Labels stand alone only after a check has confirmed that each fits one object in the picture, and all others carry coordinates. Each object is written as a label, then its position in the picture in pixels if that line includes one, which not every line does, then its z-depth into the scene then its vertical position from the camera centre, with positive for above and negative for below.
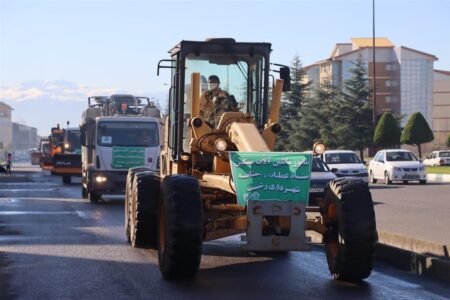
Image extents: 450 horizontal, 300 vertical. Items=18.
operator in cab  13.37 +0.71
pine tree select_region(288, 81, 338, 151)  74.69 +2.24
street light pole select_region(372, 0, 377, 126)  62.97 +8.25
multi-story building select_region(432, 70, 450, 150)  117.69 +7.06
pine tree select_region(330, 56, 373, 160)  71.69 +3.01
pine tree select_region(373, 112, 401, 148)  65.12 +1.50
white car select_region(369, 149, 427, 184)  38.75 -0.60
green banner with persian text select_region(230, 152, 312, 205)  10.67 -0.28
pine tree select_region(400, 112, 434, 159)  68.50 +1.61
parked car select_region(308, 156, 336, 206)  23.19 -0.66
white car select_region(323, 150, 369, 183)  33.78 -0.40
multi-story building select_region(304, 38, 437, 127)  123.19 +10.20
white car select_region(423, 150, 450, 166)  71.54 -0.43
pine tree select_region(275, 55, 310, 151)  79.38 +4.77
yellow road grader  10.60 -0.41
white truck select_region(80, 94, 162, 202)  27.09 +0.06
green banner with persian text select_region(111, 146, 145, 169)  27.03 -0.20
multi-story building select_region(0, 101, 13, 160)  151.71 +0.20
